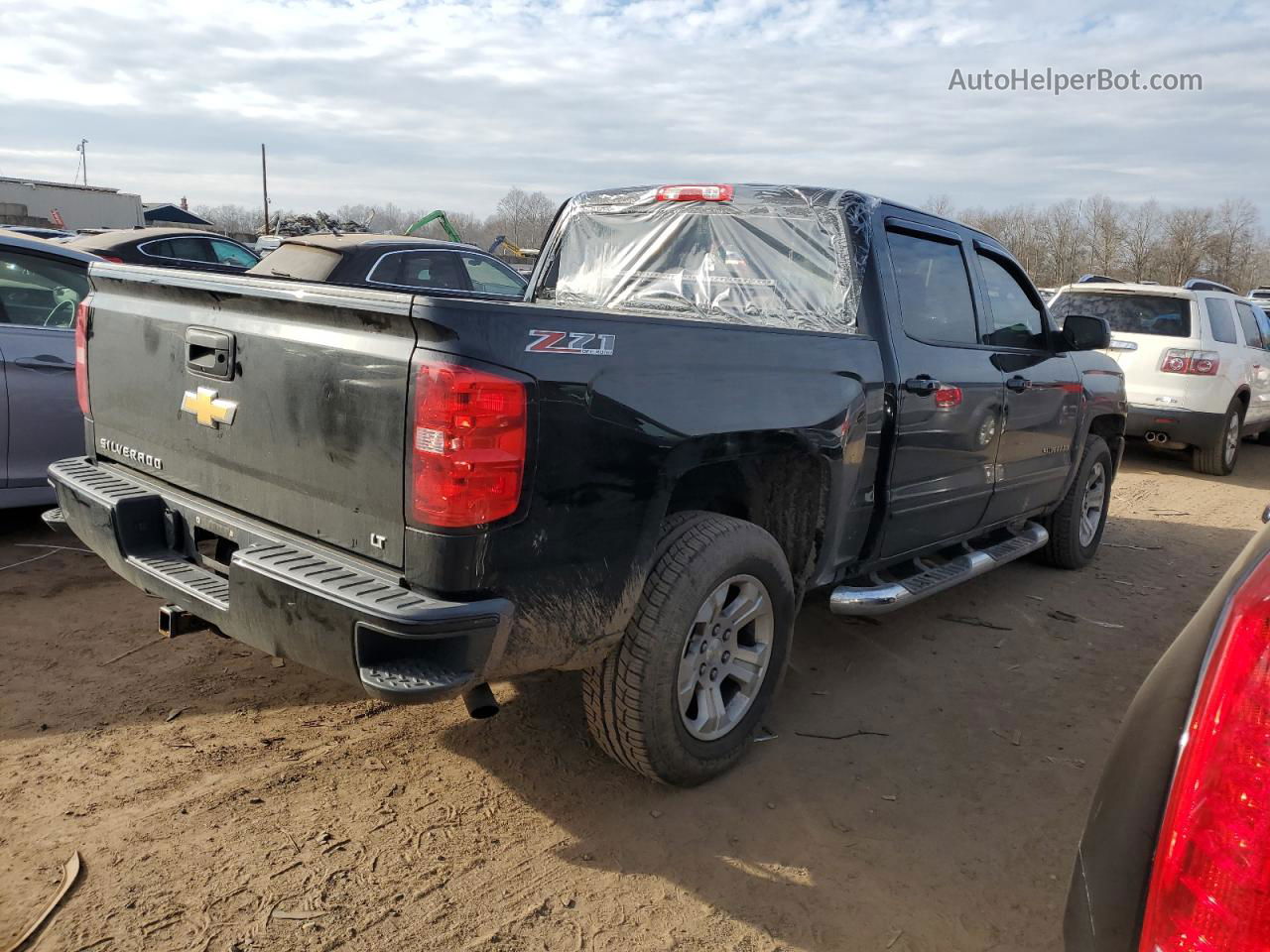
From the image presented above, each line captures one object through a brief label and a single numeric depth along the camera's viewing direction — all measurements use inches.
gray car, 191.8
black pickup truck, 93.3
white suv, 367.2
